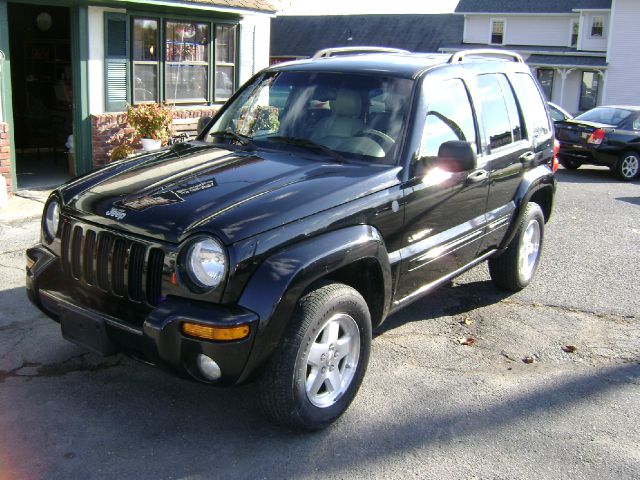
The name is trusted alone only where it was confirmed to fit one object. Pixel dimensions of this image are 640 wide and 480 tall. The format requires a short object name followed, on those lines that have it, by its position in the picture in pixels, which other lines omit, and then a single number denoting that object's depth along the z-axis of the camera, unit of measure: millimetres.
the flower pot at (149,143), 10062
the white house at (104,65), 10093
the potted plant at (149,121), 10305
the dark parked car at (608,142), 14617
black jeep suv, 3342
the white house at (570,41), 34906
